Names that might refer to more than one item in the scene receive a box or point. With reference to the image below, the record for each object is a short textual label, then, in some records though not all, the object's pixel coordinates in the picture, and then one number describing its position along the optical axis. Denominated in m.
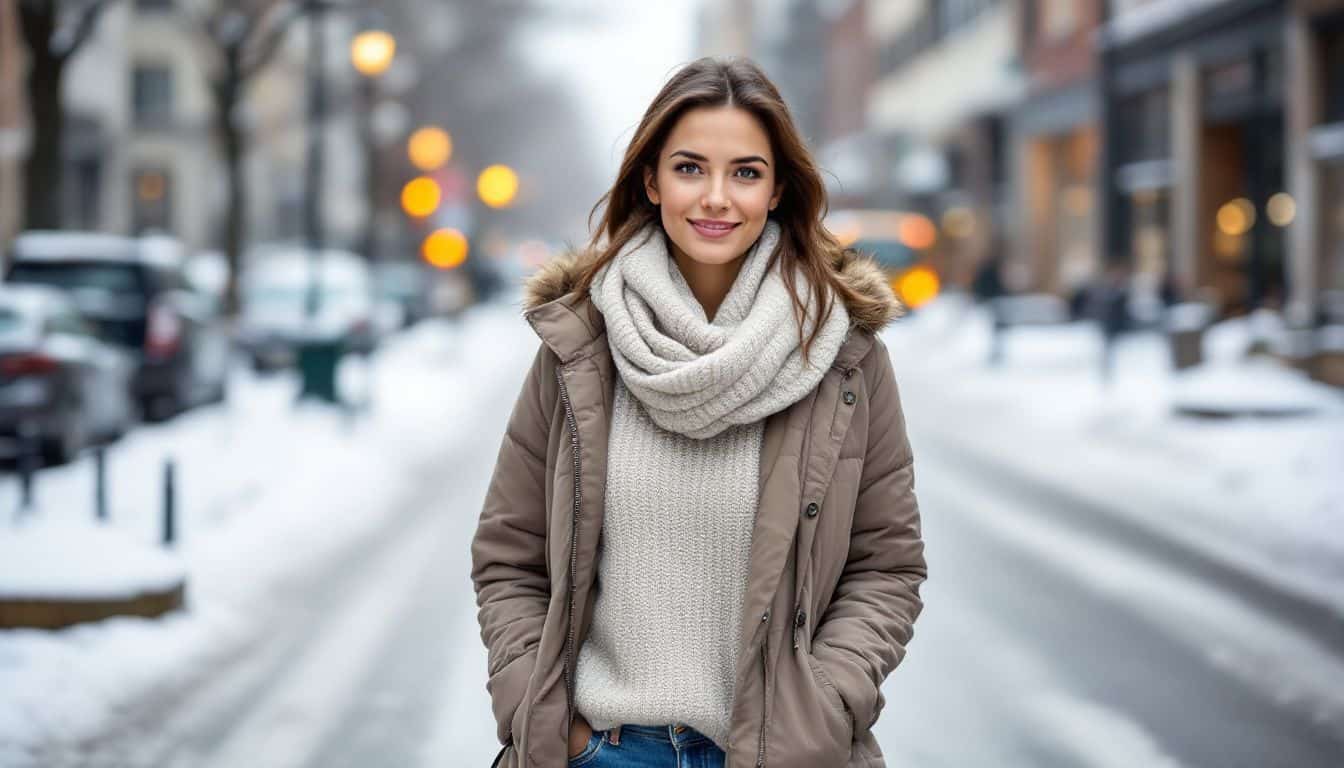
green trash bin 20.41
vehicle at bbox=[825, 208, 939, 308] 41.22
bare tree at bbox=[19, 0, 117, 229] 20.06
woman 2.79
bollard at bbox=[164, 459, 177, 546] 10.12
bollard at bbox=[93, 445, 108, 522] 10.61
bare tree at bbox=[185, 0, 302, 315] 30.64
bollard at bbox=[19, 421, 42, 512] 10.57
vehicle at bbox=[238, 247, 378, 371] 26.94
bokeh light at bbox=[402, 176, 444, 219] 26.34
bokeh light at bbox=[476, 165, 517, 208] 30.41
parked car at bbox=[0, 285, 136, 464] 13.95
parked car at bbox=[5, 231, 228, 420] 17.38
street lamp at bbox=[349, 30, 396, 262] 22.84
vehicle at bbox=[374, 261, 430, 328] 41.62
